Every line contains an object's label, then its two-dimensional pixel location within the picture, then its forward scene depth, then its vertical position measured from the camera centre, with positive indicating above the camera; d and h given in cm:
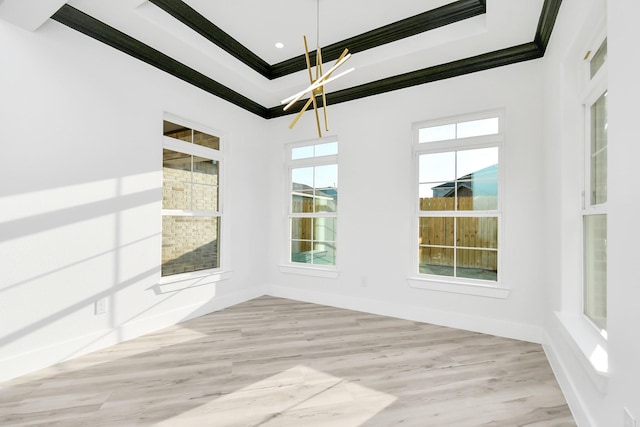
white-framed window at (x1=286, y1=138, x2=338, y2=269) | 423 +26
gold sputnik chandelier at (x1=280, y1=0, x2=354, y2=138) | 225 +110
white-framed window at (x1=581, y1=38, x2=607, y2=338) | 179 +18
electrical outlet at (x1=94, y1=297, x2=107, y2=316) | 265 -79
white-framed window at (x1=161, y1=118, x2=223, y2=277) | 335 +24
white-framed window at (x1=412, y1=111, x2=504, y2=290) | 320 +25
